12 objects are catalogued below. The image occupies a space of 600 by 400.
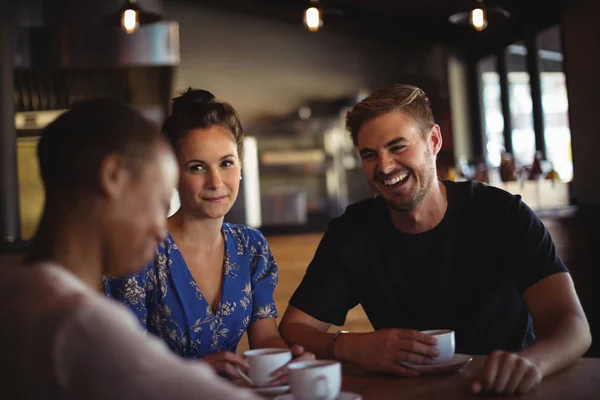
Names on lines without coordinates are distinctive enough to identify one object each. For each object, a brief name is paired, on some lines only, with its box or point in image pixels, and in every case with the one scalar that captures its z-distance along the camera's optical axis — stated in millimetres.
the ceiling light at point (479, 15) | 3740
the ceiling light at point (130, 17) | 3566
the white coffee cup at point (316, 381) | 1047
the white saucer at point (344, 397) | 1085
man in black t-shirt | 1731
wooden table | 1173
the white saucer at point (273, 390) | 1215
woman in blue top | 1740
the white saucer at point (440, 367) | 1319
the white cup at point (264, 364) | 1226
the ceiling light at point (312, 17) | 3758
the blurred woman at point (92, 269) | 577
